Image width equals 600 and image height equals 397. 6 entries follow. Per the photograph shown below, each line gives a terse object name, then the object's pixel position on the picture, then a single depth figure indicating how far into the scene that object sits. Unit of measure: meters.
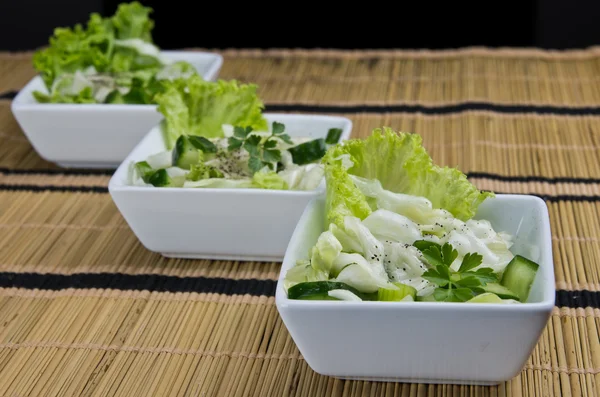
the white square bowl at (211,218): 0.80
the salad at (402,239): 0.70
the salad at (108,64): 0.96
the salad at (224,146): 0.83
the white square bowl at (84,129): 0.93
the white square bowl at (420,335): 0.67
